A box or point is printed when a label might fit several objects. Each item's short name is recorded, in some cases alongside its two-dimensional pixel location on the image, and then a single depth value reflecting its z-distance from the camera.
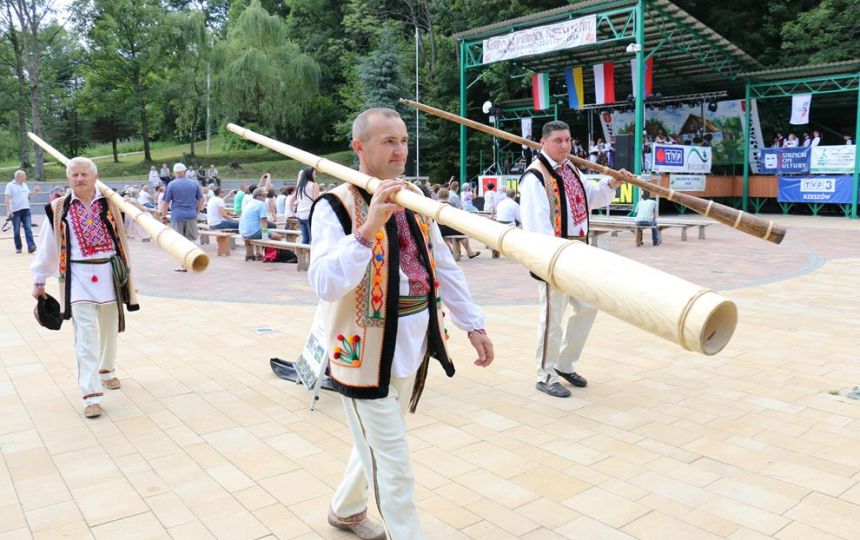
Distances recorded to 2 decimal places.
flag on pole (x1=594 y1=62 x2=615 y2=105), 24.78
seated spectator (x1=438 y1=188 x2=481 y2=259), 12.20
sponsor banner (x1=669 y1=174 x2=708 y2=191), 23.18
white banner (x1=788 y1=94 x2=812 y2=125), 22.47
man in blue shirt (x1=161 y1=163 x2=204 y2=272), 13.05
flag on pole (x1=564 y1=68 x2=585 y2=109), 25.95
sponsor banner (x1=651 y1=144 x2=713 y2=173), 22.67
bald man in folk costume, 2.74
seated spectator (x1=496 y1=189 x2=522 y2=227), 12.58
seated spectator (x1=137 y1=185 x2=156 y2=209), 20.03
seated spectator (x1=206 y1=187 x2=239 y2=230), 15.41
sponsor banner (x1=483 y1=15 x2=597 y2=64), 21.38
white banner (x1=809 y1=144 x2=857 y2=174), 22.05
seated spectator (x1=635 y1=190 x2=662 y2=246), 15.36
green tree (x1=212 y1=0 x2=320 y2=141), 39.88
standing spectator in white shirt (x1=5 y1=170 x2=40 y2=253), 14.98
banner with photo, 25.20
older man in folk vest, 5.02
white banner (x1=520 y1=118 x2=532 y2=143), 28.23
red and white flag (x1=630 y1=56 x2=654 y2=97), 22.89
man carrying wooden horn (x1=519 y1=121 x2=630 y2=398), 5.17
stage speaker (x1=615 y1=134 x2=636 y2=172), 22.14
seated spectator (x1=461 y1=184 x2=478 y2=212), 17.36
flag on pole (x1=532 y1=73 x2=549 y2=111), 26.59
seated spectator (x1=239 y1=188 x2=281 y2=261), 13.14
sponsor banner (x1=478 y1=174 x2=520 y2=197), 25.30
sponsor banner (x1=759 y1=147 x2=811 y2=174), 23.45
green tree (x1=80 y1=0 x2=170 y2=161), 39.44
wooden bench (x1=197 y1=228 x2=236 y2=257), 14.59
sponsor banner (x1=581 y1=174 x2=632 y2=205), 22.77
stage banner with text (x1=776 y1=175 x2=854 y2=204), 22.39
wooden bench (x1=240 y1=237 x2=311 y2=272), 11.86
